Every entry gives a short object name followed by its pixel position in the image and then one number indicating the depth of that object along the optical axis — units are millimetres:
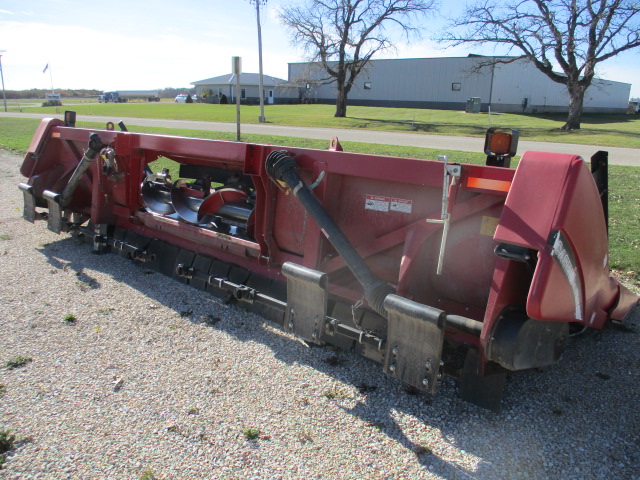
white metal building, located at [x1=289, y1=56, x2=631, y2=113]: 45594
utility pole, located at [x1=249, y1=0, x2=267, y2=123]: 22147
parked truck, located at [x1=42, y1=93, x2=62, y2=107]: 54688
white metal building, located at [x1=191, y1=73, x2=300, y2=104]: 61219
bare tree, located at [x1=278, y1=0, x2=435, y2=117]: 33344
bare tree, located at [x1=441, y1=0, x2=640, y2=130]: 26312
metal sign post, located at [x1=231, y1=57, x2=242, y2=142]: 9891
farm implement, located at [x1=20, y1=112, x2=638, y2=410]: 2529
